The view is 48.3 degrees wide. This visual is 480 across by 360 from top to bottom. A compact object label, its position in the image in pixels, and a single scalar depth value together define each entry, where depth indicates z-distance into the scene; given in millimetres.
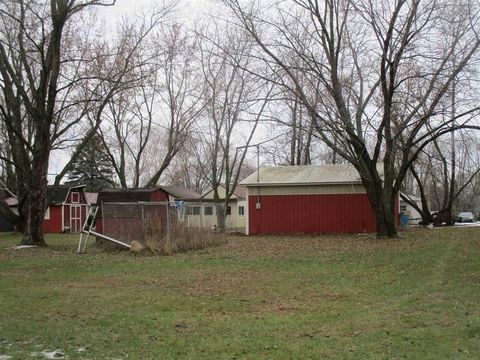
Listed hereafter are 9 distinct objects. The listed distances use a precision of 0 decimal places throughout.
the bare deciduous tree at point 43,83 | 19812
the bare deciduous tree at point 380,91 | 18828
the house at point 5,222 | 44659
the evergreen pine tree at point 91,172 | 57053
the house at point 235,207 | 49975
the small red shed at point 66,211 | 42406
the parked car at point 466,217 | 49519
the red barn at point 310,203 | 27016
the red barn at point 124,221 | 18000
